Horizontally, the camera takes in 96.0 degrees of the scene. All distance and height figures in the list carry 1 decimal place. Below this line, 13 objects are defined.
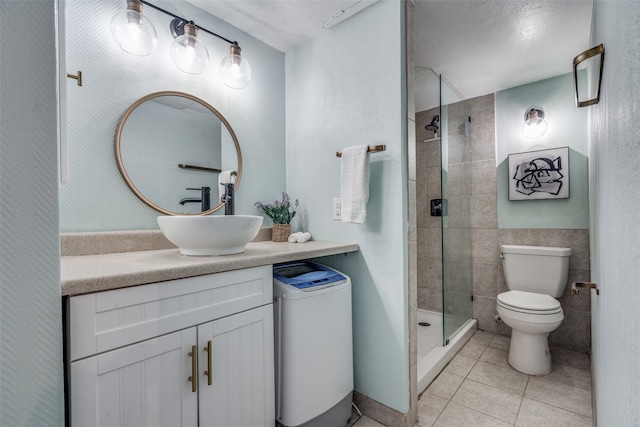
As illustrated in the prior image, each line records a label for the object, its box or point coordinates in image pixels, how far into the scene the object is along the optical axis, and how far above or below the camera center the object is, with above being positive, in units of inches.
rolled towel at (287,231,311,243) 72.6 -6.3
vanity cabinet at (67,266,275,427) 31.7 -18.3
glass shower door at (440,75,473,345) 93.1 +0.4
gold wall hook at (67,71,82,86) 49.8 +23.9
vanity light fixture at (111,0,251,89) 53.0 +34.8
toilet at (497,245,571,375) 78.5 -26.3
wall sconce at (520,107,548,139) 98.6 +30.2
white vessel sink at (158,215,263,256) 46.2 -3.1
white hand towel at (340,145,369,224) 62.1 +6.1
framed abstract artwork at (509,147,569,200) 94.5 +12.3
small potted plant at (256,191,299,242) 75.5 -0.9
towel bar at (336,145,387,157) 60.8 +13.6
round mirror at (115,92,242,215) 57.7 +13.4
